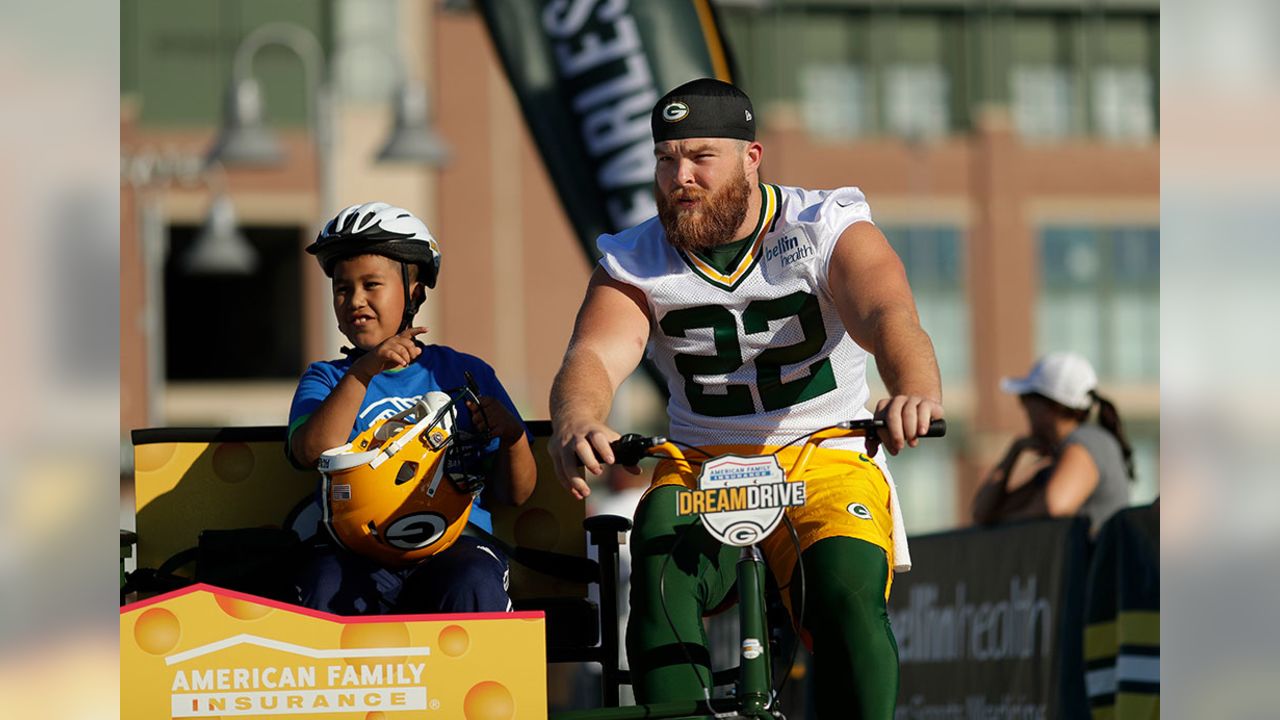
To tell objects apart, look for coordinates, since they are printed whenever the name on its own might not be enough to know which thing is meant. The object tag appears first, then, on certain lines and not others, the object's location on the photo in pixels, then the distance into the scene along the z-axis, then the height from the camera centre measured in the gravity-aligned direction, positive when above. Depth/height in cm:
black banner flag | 2044 +114
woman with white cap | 1741 -73
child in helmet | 947 -26
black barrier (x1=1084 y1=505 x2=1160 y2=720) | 1464 -124
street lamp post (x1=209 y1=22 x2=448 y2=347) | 4500 +183
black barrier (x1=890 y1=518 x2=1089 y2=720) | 1608 -145
